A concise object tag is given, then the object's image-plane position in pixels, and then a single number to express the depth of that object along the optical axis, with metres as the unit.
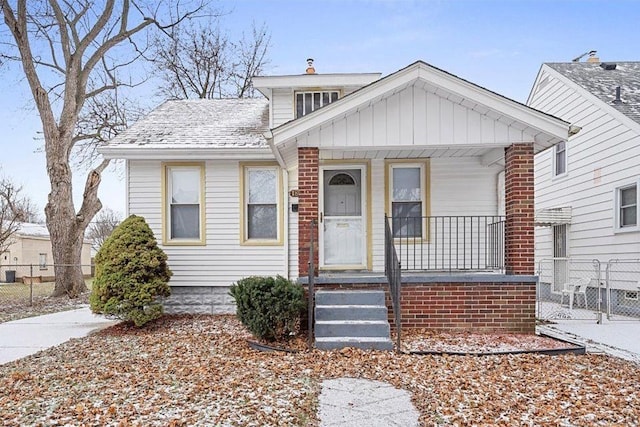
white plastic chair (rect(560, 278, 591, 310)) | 10.06
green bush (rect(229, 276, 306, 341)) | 6.16
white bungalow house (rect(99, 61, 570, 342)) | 7.01
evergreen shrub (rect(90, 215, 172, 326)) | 7.77
